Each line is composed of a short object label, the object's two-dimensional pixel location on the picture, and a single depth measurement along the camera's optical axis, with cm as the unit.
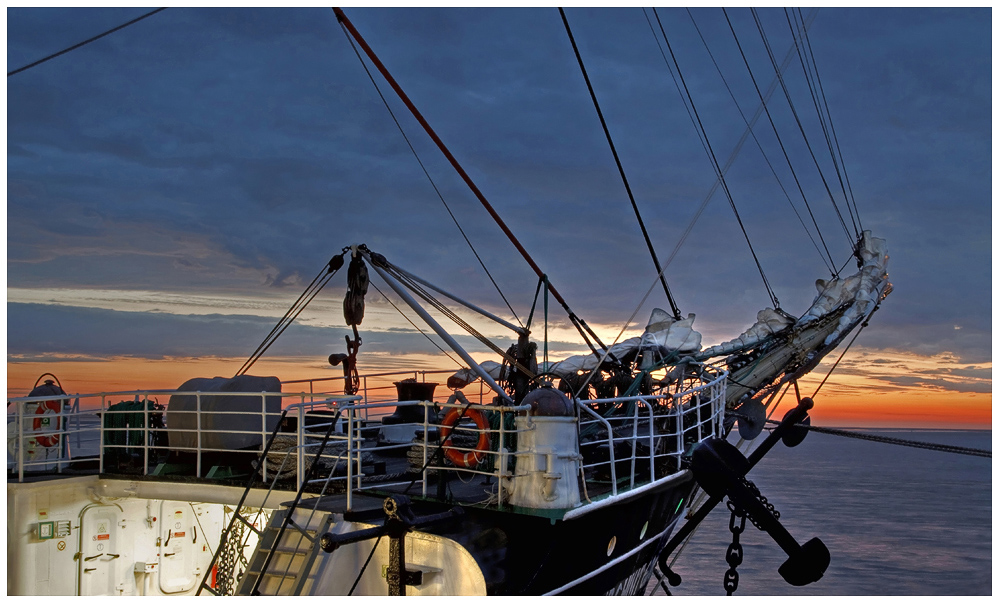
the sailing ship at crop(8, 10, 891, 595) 810
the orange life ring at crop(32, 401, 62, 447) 1363
